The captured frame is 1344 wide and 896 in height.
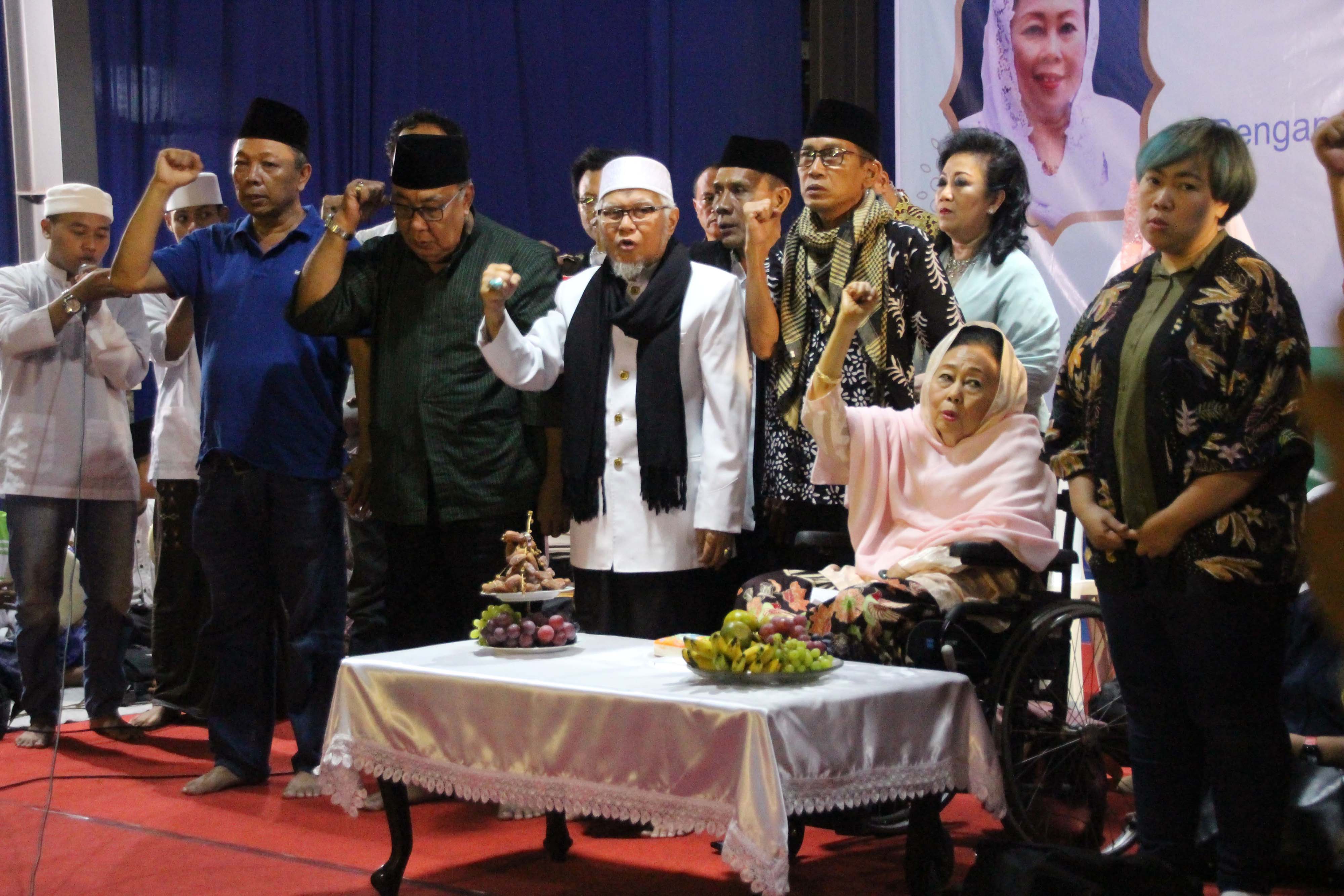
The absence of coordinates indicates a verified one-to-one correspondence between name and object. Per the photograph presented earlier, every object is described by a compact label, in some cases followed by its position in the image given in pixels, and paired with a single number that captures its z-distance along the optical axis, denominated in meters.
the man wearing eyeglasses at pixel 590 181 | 4.38
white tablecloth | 2.35
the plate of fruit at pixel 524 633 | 2.95
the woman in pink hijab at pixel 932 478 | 3.17
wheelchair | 3.02
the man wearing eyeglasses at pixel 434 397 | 3.62
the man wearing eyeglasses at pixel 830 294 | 3.48
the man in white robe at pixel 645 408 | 3.48
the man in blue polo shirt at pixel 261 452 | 3.76
